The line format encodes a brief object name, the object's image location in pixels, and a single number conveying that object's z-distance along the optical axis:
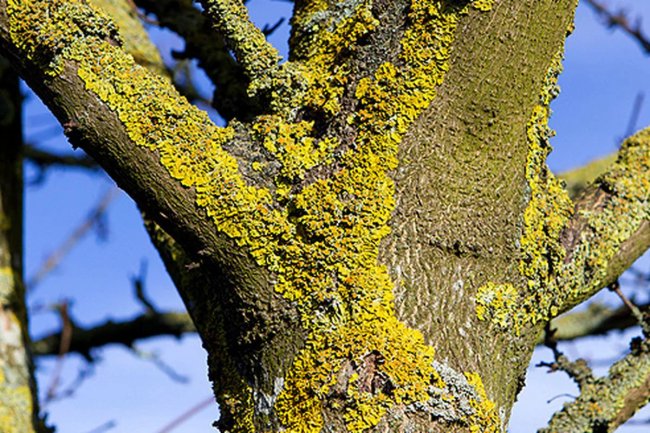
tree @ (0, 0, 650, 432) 1.29
